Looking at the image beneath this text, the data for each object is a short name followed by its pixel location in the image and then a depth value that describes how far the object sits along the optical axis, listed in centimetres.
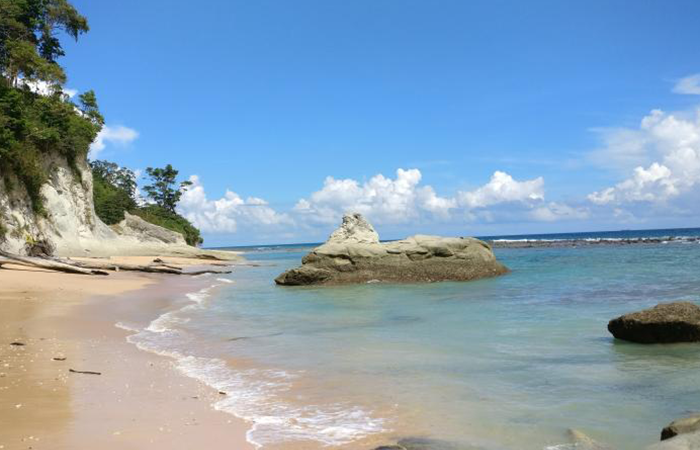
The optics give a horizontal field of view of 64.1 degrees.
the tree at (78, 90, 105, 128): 4328
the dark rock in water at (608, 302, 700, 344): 907
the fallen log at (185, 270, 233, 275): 2992
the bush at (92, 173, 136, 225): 5697
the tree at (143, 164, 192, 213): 8012
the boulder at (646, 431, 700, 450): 377
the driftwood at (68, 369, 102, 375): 706
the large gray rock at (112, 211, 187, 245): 5401
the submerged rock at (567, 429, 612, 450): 448
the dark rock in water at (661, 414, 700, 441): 414
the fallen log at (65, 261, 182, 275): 2670
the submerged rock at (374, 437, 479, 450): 469
